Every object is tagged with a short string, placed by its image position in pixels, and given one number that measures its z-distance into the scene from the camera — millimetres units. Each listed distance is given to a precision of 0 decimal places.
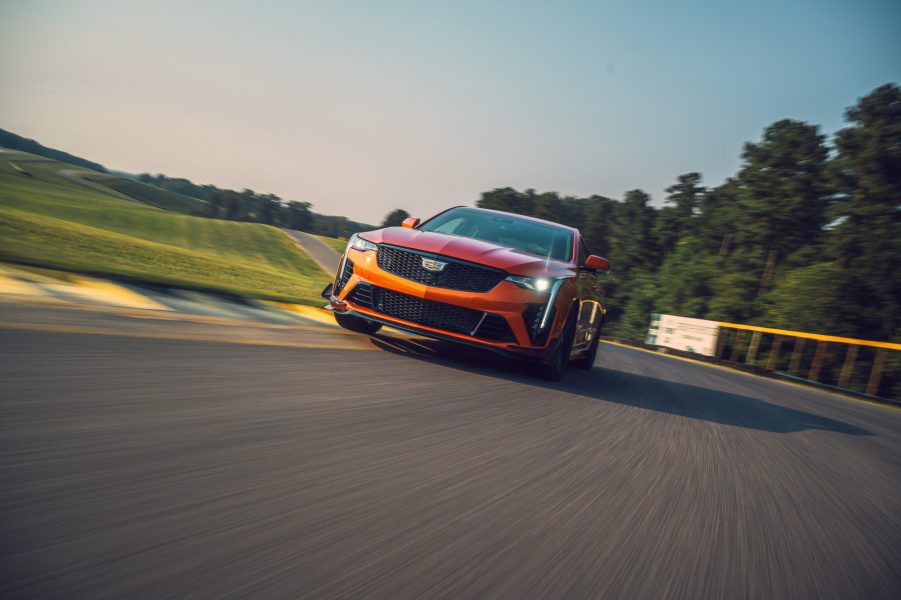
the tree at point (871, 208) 35219
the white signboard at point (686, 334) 27328
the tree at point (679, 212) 79812
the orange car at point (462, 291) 5422
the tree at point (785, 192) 47562
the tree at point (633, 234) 85312
